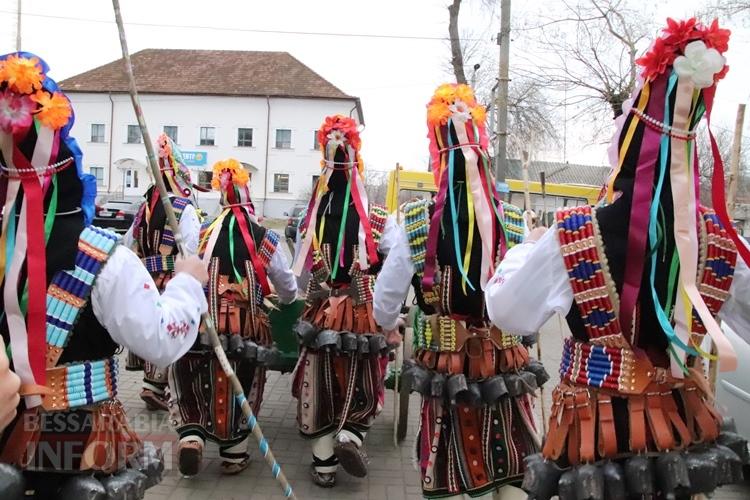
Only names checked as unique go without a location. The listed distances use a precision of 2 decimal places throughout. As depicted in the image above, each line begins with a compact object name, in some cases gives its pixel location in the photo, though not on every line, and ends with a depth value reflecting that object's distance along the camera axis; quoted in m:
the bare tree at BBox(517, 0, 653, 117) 17.75
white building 42.47
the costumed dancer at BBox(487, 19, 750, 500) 2.16
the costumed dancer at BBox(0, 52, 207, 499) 2.12
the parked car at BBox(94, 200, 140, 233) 20.23
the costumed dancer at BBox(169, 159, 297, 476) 4.34
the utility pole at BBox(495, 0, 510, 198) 10.79
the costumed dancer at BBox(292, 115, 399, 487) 4.42
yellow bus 18.14
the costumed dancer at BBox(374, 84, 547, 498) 3.28
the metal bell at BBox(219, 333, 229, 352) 4.34
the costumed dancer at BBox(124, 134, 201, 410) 5.55
